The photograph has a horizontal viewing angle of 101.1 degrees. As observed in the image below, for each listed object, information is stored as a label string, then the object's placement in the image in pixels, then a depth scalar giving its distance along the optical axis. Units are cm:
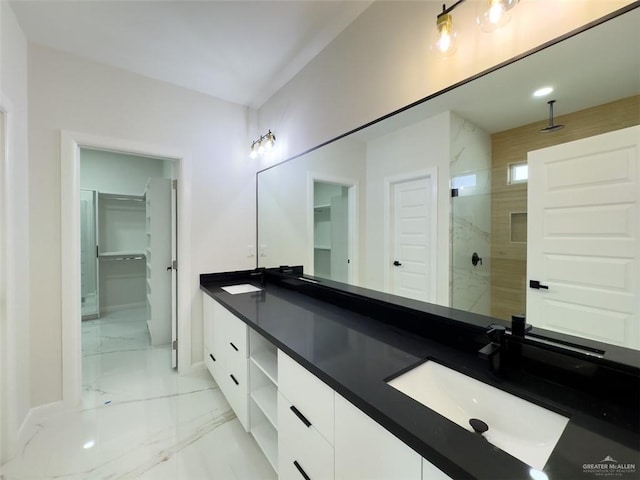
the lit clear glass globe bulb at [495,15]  94
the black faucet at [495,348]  91
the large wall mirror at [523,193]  79
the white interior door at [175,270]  250
